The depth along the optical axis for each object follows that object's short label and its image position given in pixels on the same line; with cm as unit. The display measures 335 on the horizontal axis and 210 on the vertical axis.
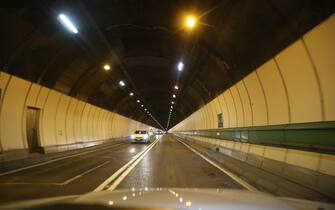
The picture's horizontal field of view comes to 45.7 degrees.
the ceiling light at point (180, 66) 2715
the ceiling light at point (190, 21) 1547
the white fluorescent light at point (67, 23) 1577
